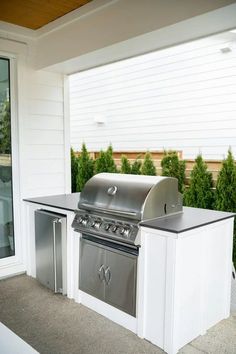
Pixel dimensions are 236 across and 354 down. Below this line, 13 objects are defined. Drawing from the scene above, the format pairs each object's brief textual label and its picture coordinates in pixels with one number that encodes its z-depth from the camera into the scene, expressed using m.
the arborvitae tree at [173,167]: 4.38
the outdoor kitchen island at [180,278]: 2.25
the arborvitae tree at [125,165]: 5.02
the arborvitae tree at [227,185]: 3.80
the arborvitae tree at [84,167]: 5.64
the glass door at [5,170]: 3.57
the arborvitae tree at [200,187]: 4.07
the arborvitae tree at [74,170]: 5.95
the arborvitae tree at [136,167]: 4.93
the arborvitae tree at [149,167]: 4.70
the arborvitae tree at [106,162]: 5.28
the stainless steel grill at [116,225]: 2.48
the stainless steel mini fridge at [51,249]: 3.08
